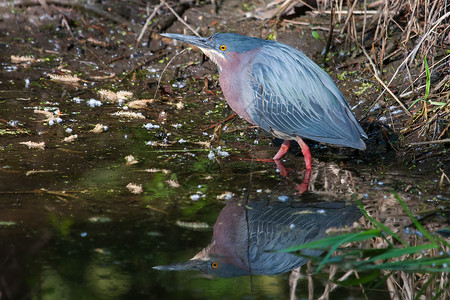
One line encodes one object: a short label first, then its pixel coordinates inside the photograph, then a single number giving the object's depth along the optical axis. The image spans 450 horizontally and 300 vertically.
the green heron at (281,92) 9.27
